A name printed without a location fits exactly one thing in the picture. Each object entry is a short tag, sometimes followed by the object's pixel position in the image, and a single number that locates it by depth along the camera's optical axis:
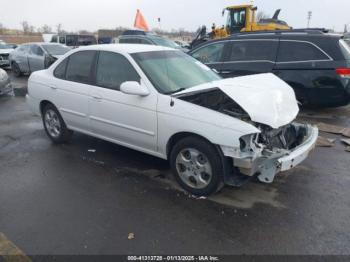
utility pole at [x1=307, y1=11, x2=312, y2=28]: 46.23
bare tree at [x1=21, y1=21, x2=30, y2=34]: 89.05
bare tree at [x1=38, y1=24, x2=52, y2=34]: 82.80
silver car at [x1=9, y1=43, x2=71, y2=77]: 12.83
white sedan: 3.38
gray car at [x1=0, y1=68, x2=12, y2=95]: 9.63
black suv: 6.74
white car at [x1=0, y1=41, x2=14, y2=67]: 17.17
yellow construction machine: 15.73
